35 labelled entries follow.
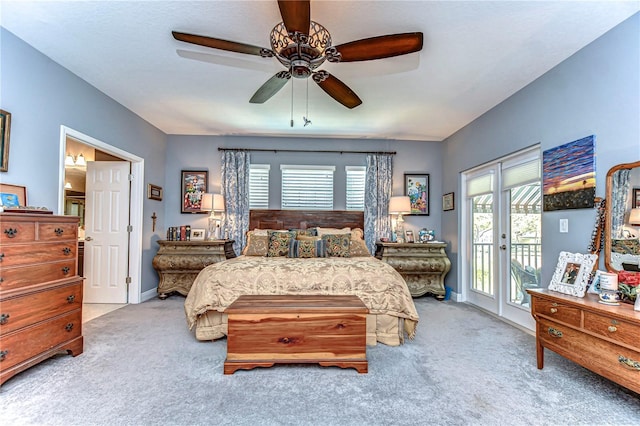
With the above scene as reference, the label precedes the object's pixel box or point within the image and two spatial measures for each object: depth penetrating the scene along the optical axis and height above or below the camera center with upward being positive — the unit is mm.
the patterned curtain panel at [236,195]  5203 +398
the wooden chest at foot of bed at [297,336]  2354 -943
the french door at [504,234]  3430 -190
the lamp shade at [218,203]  4910 +242
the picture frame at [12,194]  2398 +189
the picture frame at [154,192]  4777 +419
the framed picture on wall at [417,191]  5465 +514
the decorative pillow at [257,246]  4092 -394
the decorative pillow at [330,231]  4582 -203
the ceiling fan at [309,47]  1955 +1198
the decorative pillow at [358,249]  4203 -441
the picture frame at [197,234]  5172 -291
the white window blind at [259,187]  5367 +558
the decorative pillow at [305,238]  4198 -283
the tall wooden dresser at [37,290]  2072 -575
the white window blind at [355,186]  5414 +593
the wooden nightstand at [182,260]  4645 -671
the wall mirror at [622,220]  2211 +2
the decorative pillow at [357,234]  4525 -245
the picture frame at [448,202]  5098 +305
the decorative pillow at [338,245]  3967 -361
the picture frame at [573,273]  2279 -428
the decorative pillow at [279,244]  3953 -351
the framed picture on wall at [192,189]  5301 +507
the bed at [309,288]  2932 -703
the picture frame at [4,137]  2457 +658
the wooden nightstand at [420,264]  4785 -728
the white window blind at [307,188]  5367 +545
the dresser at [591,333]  1787 -778
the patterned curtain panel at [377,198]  5289 +369
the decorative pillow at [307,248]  3854 -397
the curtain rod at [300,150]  5282 +1217
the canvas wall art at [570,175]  2602 +423
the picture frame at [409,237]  5238 -323
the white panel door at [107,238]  4457 -319
